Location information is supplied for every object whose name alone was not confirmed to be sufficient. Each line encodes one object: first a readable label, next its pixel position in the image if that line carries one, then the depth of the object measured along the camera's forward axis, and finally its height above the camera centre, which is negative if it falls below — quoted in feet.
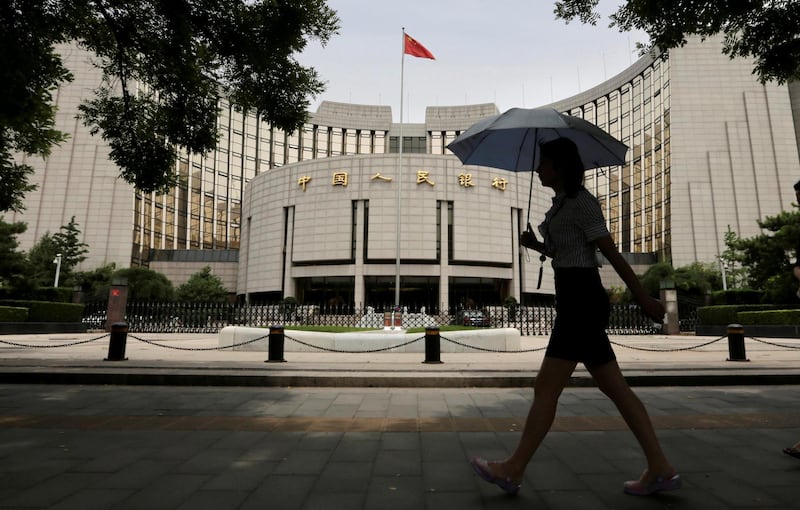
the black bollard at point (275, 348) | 33.65 -2.37
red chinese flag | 99.14 +59.16
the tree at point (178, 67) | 28.86 +17.25
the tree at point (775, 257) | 74.08 +11.71
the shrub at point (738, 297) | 86.74 +4.97
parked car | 94.02 +0.17
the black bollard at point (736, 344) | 34.30 -1.69
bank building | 167.43 +44.18
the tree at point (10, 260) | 79.61 +9.35
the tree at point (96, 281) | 140.77 +10.61
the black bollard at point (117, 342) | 33.50 -2.07
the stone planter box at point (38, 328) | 68.49 -2.36
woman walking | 9.14 -0.60
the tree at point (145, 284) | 139.03 +9.48
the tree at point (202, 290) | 161.17 +9.25
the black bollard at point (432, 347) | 33.86 -2.14
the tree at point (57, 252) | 135.64 +18.53
